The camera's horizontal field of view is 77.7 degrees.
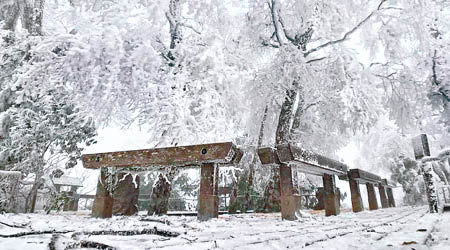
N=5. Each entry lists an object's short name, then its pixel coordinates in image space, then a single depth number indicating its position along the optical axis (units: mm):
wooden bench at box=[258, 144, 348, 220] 3234
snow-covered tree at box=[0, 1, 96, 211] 6340
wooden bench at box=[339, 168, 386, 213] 5230
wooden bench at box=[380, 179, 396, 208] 10938
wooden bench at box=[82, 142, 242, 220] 3104
